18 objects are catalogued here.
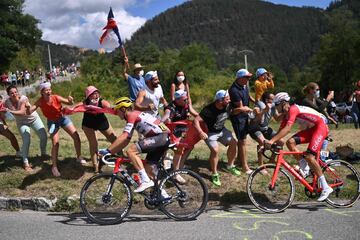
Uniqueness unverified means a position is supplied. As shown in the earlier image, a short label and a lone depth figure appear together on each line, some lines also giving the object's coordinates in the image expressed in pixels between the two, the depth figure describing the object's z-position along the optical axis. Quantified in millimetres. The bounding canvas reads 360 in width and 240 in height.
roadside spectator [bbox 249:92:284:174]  8055
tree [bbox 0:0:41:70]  49438
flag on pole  9859
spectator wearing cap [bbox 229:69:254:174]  7788
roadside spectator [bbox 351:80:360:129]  14223
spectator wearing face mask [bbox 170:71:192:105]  8688
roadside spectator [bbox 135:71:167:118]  7699
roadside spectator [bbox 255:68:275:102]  8656
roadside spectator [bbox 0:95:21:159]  8625
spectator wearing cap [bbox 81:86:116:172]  7926
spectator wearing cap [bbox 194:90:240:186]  7566
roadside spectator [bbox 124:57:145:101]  9070
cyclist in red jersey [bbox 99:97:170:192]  6520
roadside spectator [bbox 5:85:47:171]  8242
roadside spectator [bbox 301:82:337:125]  8172
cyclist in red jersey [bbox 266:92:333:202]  6828
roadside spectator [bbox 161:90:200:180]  7742
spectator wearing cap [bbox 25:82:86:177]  8008
